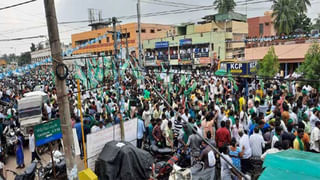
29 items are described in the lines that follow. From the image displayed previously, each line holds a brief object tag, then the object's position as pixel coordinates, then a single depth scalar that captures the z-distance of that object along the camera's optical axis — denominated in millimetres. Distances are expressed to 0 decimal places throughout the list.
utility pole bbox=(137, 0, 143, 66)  17978
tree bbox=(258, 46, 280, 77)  20797
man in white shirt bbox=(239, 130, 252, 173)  6164
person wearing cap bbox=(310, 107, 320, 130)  7016
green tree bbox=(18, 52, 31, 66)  83406
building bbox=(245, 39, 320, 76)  23812
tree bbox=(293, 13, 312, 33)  40378
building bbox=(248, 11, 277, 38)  42094
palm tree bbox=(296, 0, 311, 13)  34994
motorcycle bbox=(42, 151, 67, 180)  6691
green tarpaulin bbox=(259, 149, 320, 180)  2676
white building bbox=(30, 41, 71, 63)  51594
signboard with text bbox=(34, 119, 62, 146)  5621
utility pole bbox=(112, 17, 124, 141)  7102
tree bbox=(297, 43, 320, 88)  15987
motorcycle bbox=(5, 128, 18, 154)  8997
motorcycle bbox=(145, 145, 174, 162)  7500
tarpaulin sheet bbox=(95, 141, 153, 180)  5984
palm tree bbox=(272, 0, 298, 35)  32875
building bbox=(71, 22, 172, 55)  43469
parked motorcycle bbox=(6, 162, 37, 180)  6004
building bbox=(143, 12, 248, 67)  33500
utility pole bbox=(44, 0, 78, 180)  5098
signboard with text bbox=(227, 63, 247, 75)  15744
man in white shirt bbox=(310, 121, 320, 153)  6262
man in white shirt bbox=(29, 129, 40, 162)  8000
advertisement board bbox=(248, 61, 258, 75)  16156
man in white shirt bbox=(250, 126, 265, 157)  6184
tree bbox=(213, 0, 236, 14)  38272
